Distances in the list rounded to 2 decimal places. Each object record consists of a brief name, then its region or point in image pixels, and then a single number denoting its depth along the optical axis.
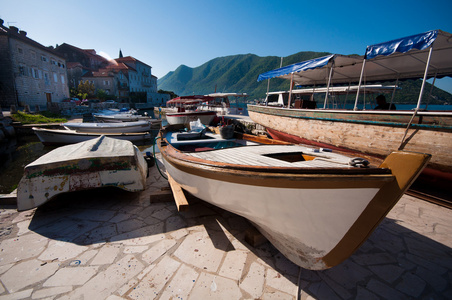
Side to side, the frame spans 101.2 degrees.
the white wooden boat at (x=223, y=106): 26.62
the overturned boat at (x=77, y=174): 3.47
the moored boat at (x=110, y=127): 12.82
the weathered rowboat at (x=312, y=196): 1.81
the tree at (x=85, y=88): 41.66
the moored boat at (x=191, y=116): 15.84
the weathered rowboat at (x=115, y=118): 19.72
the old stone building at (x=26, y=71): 23.41
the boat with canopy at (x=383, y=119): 4.69
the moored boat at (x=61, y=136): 11.41
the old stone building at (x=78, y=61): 46.69
